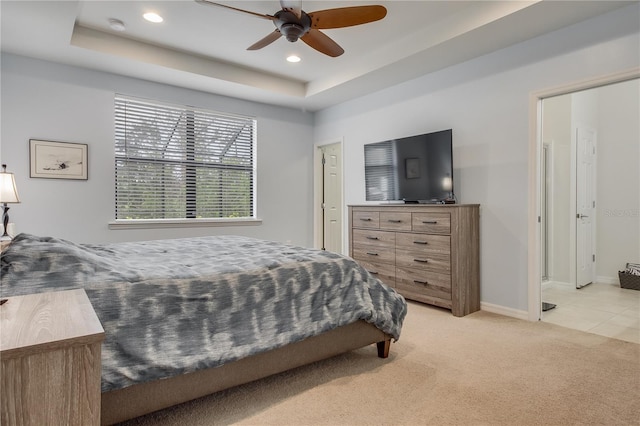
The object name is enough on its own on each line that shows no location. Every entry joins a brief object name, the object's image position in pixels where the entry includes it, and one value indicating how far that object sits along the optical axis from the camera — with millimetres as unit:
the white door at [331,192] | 5906
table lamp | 3037
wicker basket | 4387
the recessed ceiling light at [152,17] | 3213
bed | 1488
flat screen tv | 3674
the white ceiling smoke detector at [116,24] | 3320
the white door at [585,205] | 4590
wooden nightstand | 825
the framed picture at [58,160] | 3719
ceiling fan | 2464
